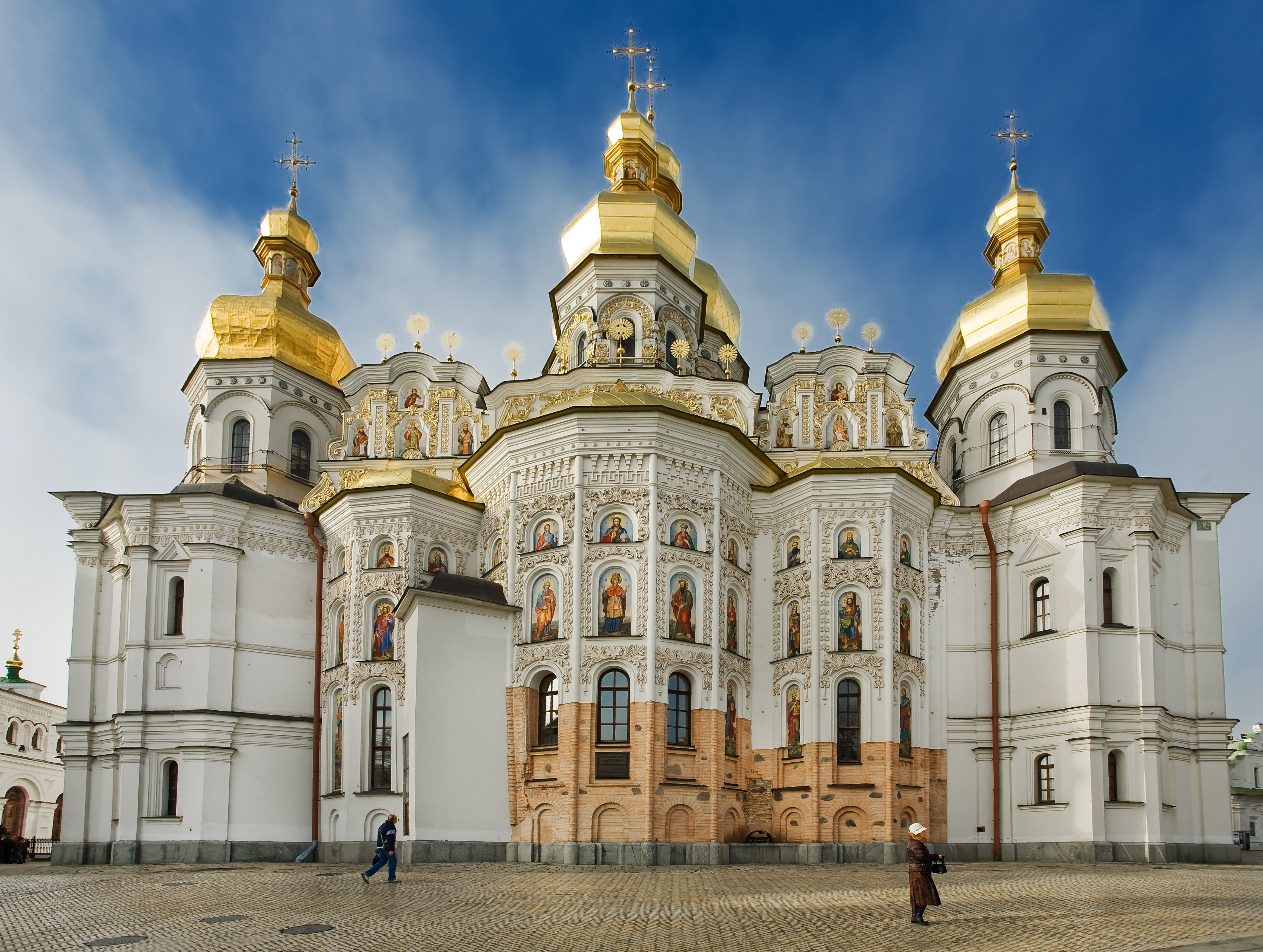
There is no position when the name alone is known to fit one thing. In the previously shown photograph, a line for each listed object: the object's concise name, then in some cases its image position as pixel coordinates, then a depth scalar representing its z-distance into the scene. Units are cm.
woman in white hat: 1196
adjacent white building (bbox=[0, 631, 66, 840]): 4922
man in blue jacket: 1695
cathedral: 2325
